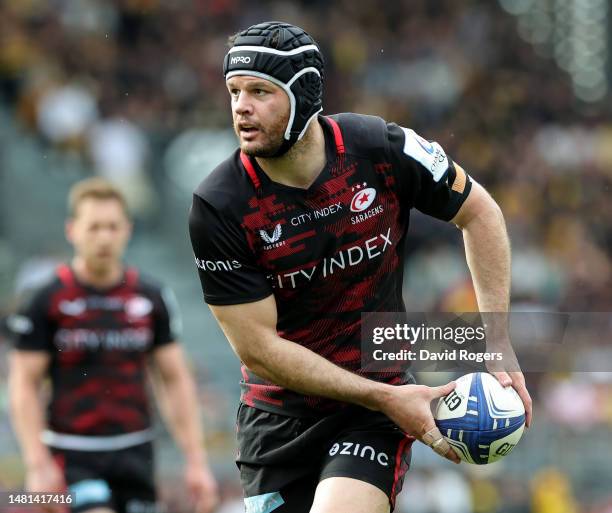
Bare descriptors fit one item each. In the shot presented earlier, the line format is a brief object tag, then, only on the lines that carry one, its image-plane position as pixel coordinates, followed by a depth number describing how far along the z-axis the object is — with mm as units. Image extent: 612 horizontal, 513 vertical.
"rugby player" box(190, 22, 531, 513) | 10070
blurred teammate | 15000
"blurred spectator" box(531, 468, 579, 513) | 21875
